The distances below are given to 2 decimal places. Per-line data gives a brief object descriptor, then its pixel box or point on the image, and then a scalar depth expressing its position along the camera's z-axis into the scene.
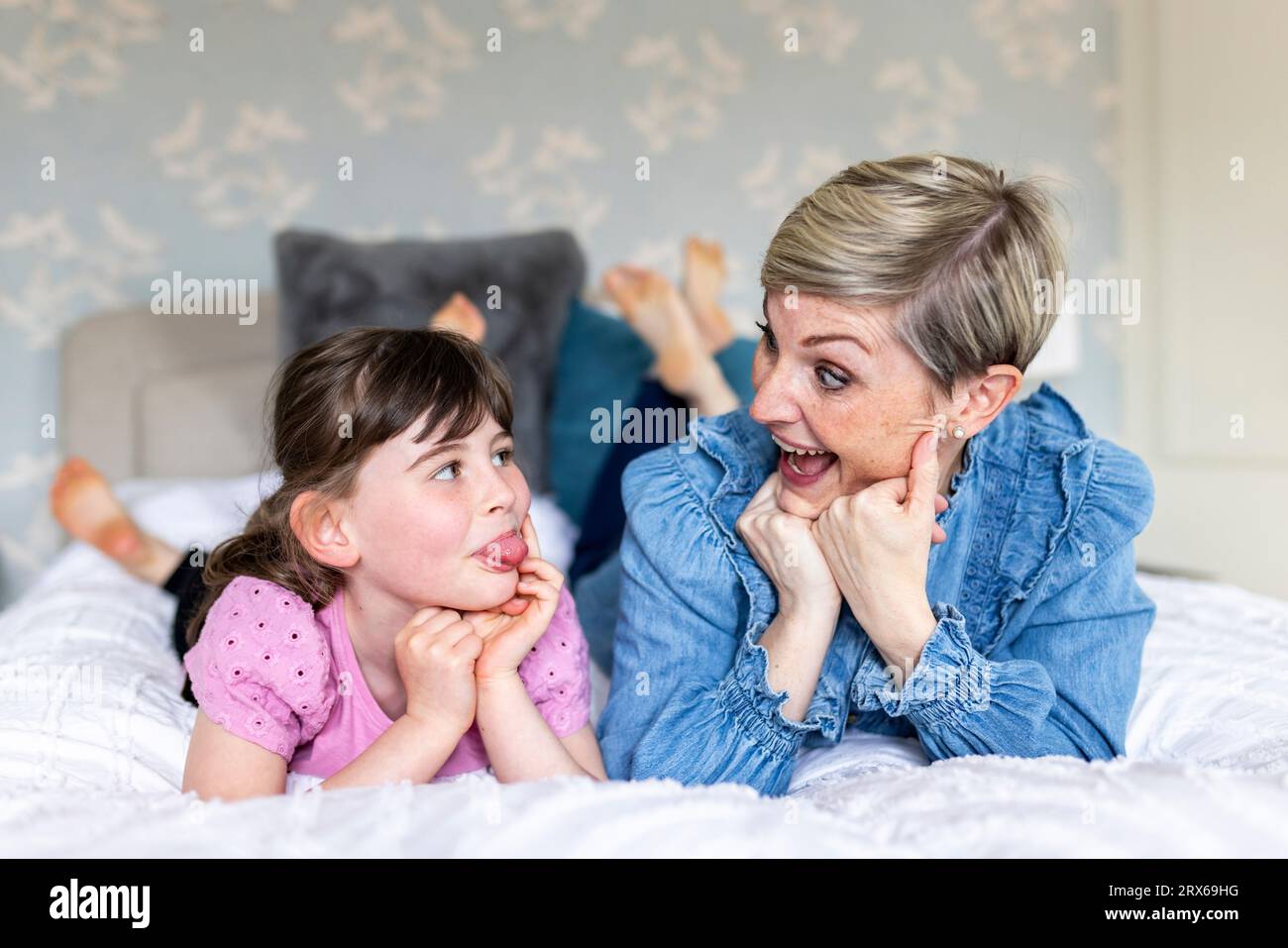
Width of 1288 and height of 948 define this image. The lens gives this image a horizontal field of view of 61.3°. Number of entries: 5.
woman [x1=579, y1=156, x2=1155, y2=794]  1.09
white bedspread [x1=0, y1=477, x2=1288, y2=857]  0.75
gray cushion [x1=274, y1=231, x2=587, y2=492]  2.32
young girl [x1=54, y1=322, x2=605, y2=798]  1.09
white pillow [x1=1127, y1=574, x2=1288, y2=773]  1.14
